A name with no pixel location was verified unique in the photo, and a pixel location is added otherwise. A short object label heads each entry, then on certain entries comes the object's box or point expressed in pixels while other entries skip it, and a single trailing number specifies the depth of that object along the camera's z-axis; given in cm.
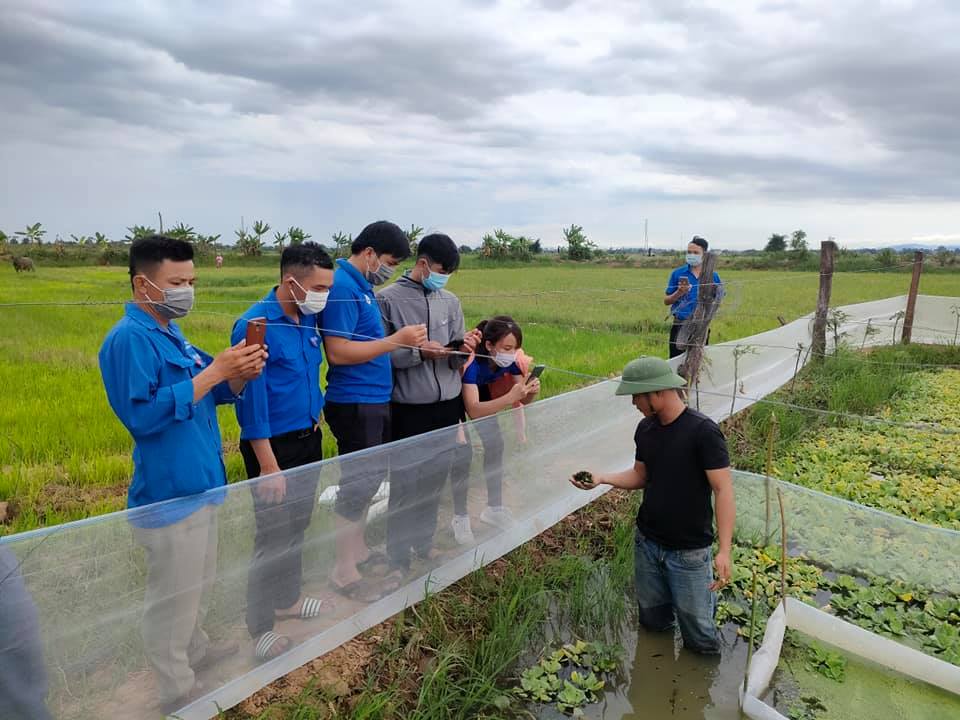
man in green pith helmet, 255
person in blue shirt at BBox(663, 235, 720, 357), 605
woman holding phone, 327
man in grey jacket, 284
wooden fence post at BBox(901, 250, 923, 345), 991
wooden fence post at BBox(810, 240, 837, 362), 746
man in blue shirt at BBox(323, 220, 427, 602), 277
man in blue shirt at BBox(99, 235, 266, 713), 193
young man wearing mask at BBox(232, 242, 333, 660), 228
